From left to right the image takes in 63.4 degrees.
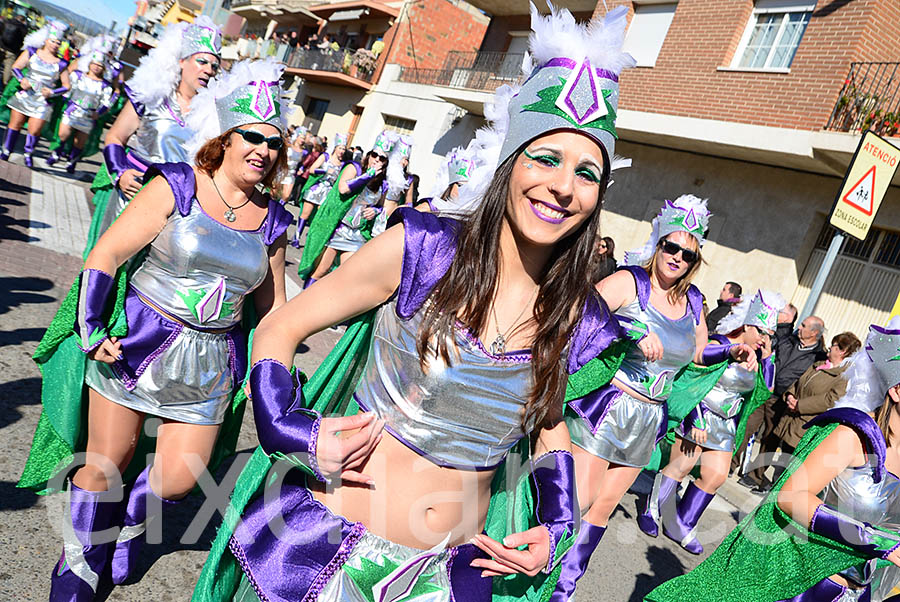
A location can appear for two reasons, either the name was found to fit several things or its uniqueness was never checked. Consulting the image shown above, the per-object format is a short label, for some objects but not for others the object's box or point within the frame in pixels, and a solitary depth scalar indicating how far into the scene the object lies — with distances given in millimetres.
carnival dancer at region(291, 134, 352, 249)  12219
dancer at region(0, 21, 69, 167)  11422
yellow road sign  5984
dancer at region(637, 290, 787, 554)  5719
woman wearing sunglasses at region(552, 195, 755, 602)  4160
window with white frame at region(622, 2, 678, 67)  14344
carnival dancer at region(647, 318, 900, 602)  2982
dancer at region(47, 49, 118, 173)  11625
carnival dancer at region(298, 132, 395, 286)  8633
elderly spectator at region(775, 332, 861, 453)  6926
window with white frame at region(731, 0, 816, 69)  12203
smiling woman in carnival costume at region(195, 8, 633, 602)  1710
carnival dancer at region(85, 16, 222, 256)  4316
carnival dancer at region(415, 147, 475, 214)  6168
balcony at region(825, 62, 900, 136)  10586
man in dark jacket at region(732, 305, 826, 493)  7993
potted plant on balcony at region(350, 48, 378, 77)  25969
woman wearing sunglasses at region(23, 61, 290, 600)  2771
